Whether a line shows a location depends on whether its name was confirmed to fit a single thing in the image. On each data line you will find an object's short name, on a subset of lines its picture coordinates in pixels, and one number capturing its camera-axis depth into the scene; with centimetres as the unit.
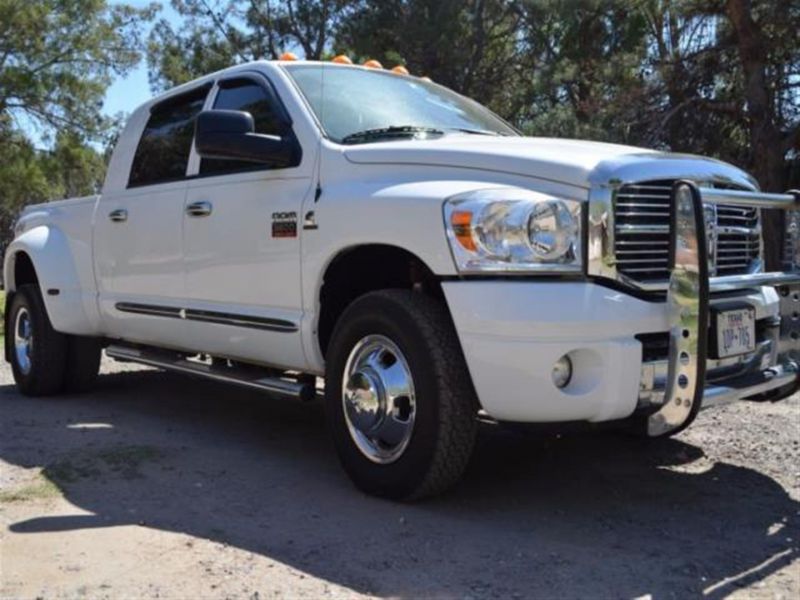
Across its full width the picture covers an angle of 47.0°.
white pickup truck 369
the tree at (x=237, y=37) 2326
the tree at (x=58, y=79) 1952
